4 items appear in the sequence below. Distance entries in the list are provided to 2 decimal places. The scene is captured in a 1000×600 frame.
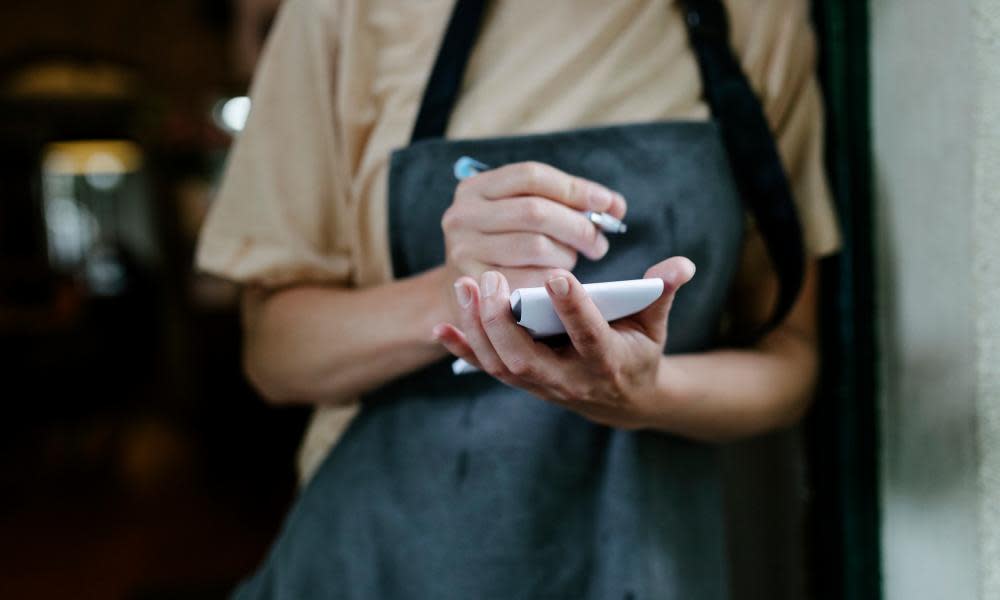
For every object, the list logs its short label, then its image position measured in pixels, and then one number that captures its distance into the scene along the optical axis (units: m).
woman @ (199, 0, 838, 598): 0.58
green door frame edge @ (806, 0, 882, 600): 0.72
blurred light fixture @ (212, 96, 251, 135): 4.32
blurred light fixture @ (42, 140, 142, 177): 7.66
